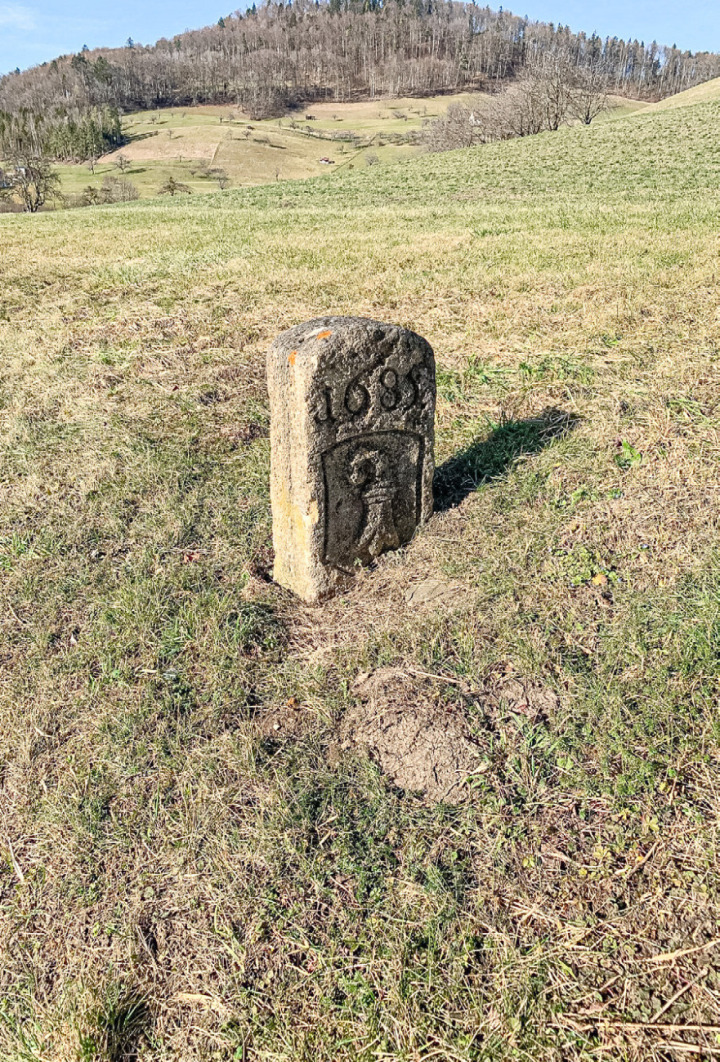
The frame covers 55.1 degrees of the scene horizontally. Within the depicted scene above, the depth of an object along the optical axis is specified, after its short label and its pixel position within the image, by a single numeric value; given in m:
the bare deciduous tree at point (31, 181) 44.38
